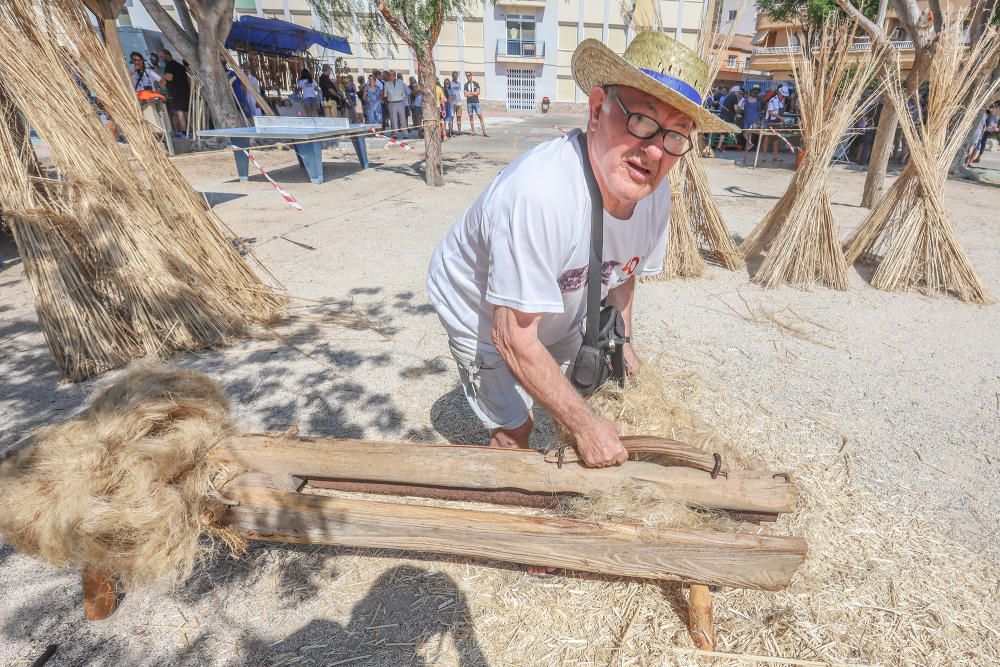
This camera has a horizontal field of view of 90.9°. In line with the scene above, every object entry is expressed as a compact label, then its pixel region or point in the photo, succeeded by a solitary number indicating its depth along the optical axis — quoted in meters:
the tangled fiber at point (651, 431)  1.52
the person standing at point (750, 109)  14.17
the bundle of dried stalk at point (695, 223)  4.55
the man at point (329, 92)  16.33
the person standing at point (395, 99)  15.08
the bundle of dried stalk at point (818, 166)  4.12
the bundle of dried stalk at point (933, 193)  3.95
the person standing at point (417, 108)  18.25
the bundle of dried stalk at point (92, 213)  2.81
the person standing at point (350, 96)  18.97
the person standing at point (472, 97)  17.19
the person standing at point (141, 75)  12.32
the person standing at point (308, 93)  15.12
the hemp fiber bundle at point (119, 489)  1.42
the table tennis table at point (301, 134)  8.68
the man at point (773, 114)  14.19
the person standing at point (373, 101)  16.81
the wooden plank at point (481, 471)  1.54
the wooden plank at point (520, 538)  1.44
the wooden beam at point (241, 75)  7.96
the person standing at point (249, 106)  14.48
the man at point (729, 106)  15.47
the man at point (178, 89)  13.00
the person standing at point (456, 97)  16.64
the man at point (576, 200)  1.45
